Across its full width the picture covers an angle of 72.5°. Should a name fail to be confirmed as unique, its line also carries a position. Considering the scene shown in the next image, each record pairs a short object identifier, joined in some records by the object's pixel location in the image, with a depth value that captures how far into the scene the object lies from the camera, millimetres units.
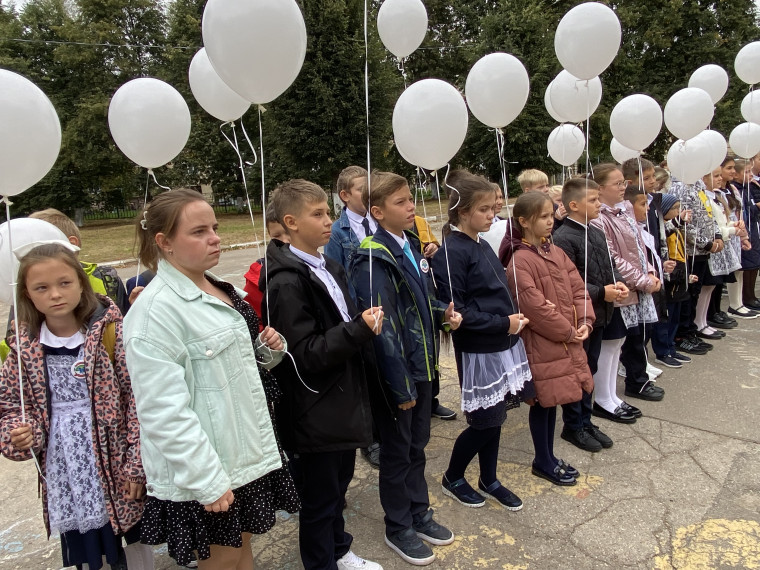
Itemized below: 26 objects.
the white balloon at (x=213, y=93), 3184
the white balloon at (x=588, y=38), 3279
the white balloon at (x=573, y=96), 4012
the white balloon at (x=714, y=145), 4629
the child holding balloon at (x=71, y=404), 1924
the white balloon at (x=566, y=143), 5078
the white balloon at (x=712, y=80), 5797
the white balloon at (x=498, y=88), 3053
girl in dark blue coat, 2646
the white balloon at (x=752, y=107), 5992
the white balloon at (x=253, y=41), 1843
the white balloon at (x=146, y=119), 2791
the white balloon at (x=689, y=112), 4539
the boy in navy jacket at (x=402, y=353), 2289
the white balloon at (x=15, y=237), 2342
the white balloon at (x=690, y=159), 4559
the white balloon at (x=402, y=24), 4207
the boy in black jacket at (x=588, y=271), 3316
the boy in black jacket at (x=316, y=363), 2002
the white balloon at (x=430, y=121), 2598
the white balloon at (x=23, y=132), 1926
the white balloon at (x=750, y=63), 5799
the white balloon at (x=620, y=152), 5848
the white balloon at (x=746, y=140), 5580
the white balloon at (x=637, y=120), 4223
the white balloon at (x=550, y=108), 4403
